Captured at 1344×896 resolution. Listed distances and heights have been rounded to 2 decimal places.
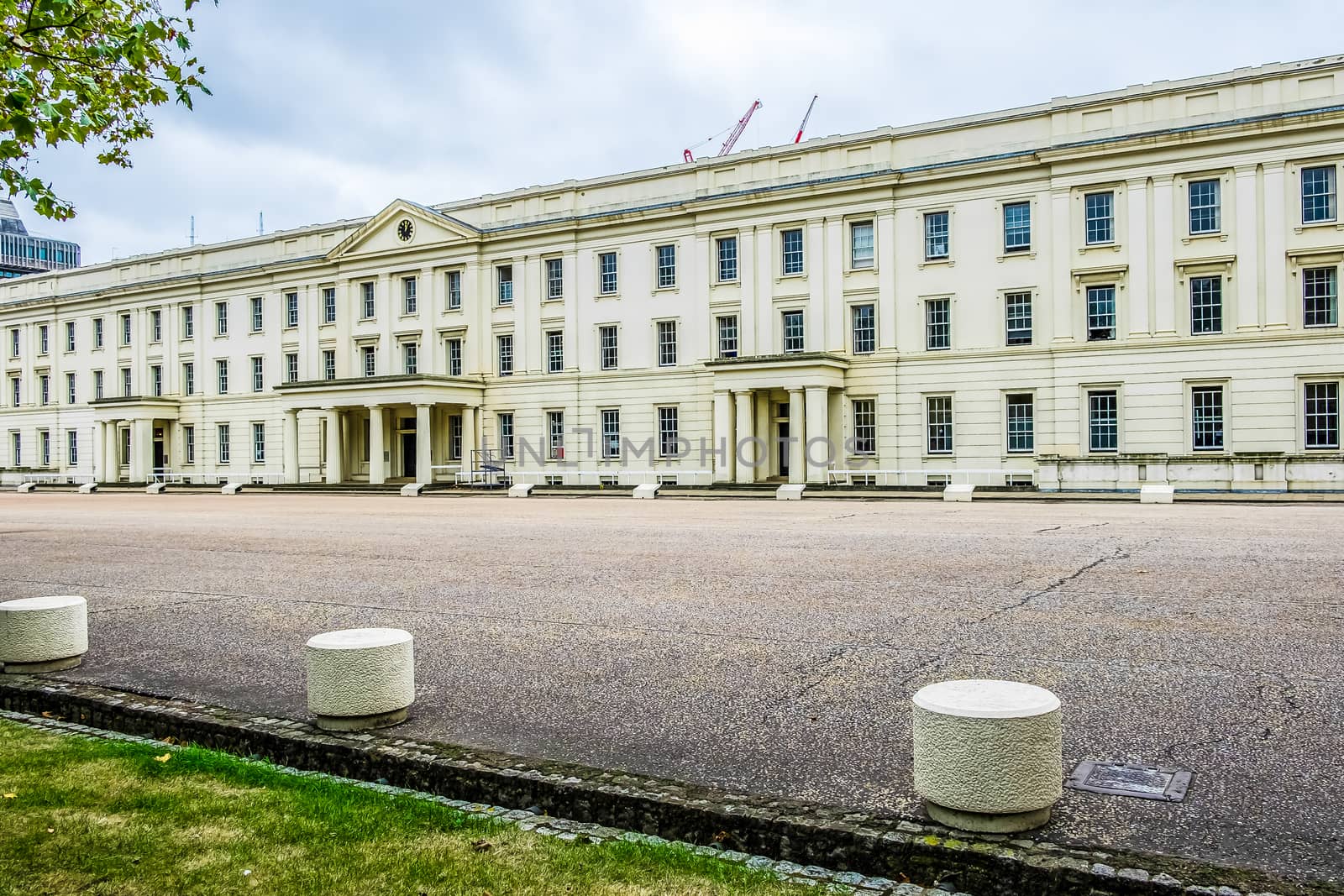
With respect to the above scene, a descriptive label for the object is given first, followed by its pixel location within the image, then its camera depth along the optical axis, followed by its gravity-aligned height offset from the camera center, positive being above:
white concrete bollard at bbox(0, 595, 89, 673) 8.04 -1.37
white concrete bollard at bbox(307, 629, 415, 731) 6.26 -1.37
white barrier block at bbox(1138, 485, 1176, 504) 27.92 -1.38
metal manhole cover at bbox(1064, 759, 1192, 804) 5.07 -1.69
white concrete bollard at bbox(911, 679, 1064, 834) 4.45 -1.37
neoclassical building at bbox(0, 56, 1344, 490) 34.03 +5.60
